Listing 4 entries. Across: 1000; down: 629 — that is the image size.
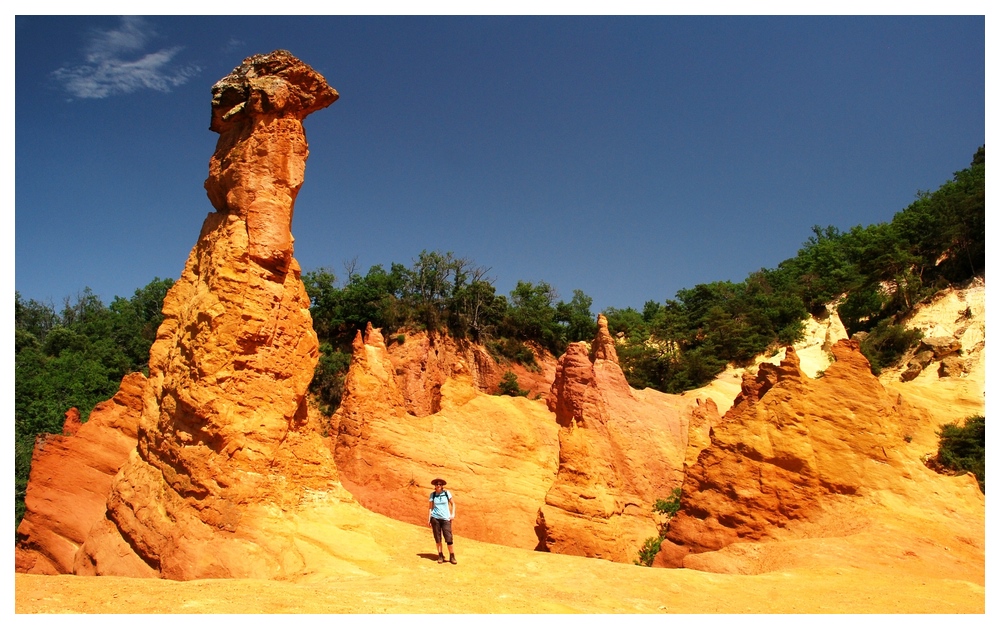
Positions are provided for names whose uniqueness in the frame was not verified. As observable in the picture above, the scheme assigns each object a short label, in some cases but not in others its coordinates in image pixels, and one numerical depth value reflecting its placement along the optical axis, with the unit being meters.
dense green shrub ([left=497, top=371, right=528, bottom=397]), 39.75
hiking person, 8.98
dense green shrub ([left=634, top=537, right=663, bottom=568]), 12.84
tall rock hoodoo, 9.30
